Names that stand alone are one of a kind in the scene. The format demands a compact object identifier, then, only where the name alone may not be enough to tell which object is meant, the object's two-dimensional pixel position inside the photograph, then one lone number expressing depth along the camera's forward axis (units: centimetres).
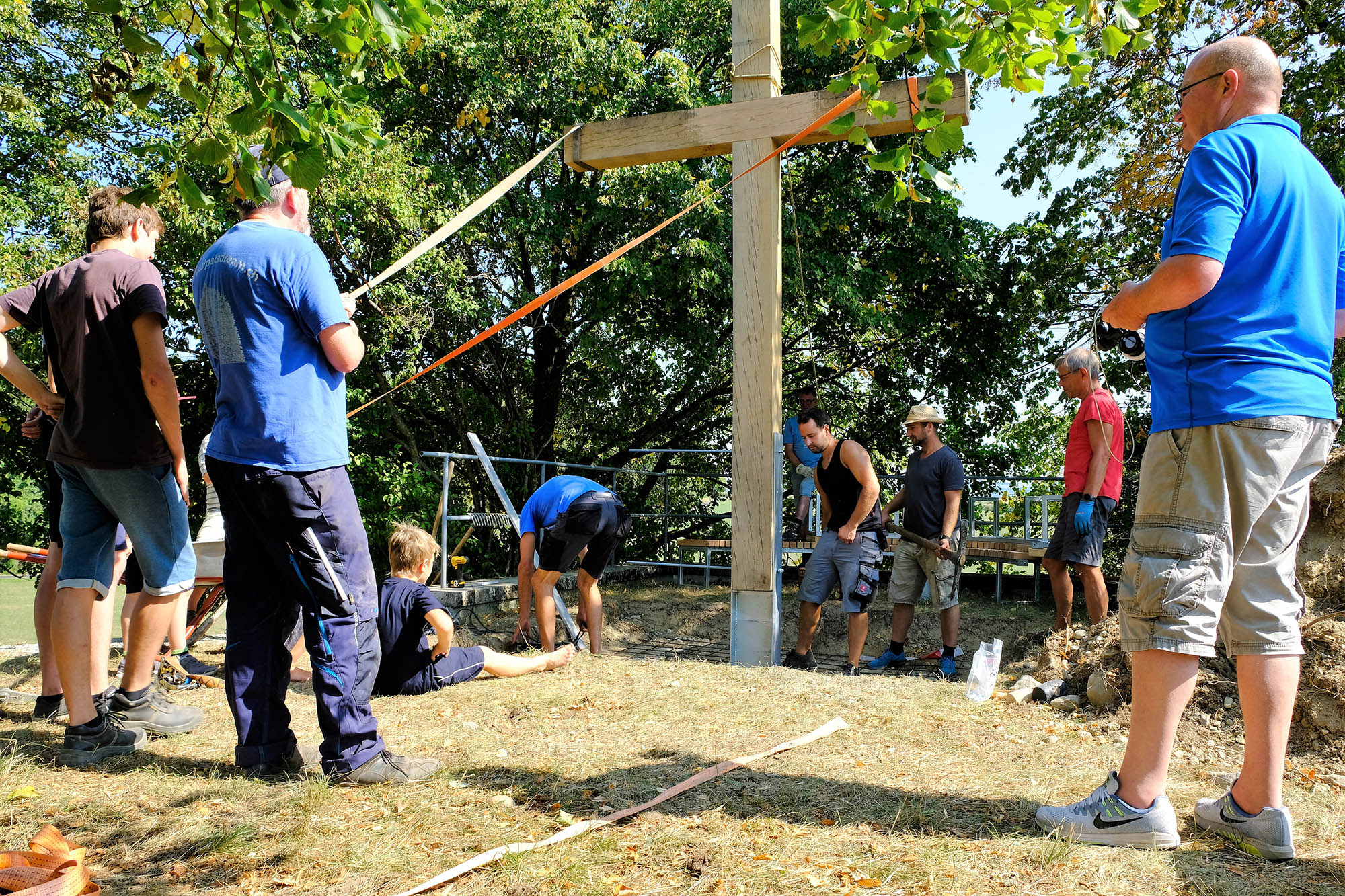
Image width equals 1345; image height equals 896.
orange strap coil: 185
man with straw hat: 604
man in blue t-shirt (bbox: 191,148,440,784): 259
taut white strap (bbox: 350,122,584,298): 327
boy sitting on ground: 414
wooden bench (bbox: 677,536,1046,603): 793
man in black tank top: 568
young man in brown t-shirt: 295
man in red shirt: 512
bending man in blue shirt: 529
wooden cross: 478
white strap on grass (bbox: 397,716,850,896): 201
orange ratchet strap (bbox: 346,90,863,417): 416
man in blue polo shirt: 208
